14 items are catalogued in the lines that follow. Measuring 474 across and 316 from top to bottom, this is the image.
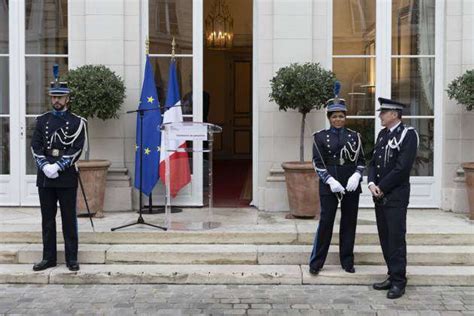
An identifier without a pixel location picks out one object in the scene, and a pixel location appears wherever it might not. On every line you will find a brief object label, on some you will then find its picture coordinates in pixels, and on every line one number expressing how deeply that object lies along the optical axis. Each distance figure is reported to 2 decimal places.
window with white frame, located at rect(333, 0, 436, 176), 9.12
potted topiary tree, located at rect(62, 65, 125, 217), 8.10
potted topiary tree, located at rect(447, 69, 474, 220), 7.97
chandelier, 14.59
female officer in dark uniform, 6.44
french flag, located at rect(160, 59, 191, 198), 8.47
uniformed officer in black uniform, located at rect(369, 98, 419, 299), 6.00
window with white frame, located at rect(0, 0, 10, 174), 9.30
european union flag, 8.62
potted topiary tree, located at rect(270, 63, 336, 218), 8.00
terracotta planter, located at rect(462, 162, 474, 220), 7.93
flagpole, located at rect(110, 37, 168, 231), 7.60
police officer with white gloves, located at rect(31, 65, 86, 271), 6.67
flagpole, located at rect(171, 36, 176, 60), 8.48
